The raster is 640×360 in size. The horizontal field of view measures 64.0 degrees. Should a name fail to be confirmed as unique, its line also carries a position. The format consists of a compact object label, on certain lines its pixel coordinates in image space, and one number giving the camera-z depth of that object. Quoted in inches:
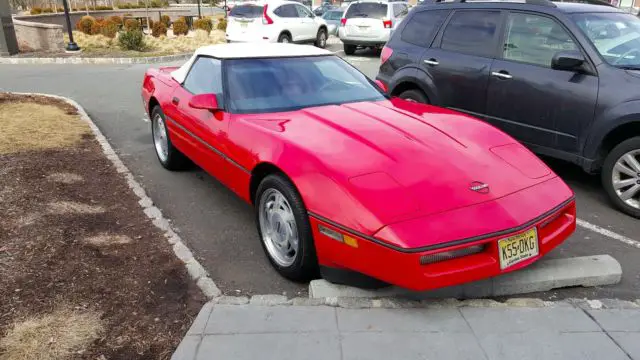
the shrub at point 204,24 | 939.3
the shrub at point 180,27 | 905.3
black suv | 177.9
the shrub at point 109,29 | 846.7
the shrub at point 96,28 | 873.5
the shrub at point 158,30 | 878.4
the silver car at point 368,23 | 635.5
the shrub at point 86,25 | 889.5
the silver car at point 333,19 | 919.0
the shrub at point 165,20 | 1063.9
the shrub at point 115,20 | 896.2
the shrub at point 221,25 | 1010.7
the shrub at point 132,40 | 723.4
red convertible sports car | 111.0
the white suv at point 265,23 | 657.6
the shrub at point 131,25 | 758.6
